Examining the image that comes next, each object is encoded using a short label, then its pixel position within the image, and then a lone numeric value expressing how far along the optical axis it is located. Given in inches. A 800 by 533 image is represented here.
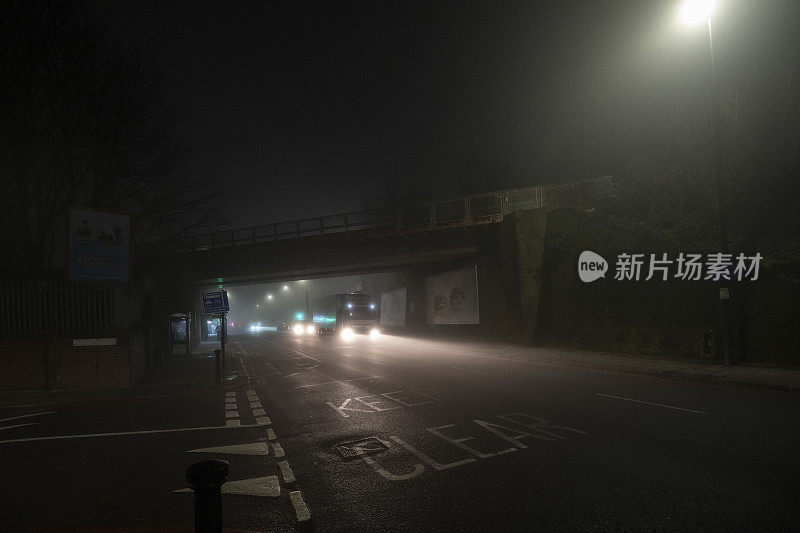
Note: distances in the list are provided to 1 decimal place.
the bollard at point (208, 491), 113.4
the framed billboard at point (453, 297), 1133.7
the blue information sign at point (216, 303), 671.1
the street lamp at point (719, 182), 537.2
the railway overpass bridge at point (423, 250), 935.7
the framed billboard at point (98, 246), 586.2
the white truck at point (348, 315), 1680.6
